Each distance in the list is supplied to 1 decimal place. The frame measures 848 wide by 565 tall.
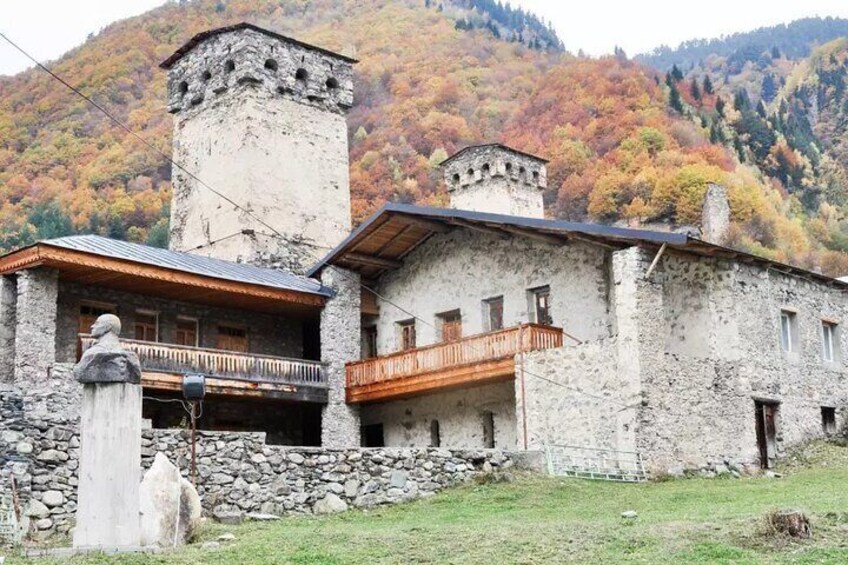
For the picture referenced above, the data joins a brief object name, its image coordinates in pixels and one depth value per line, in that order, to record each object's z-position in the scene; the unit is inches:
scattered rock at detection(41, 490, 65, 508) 704.4
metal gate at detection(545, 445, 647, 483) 919.0
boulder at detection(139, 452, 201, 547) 565.9
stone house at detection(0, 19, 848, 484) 996.6
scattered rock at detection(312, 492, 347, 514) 801.6
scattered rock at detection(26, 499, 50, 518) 689.0
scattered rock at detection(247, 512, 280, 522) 758.5
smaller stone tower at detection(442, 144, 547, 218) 2062.0
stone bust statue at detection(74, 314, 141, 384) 550.3
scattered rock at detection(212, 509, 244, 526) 737.0
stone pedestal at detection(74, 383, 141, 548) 535.5
